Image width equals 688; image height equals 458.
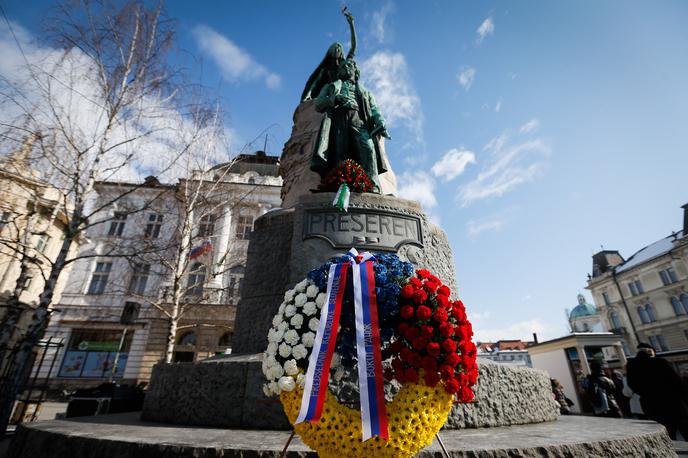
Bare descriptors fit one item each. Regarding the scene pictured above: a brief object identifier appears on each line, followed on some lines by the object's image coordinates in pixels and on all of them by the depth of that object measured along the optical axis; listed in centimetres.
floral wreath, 155
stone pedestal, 387
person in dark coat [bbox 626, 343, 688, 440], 408
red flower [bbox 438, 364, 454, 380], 160
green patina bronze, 540
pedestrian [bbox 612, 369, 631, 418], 926
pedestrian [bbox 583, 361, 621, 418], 824
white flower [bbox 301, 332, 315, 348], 173
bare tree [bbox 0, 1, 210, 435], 561
